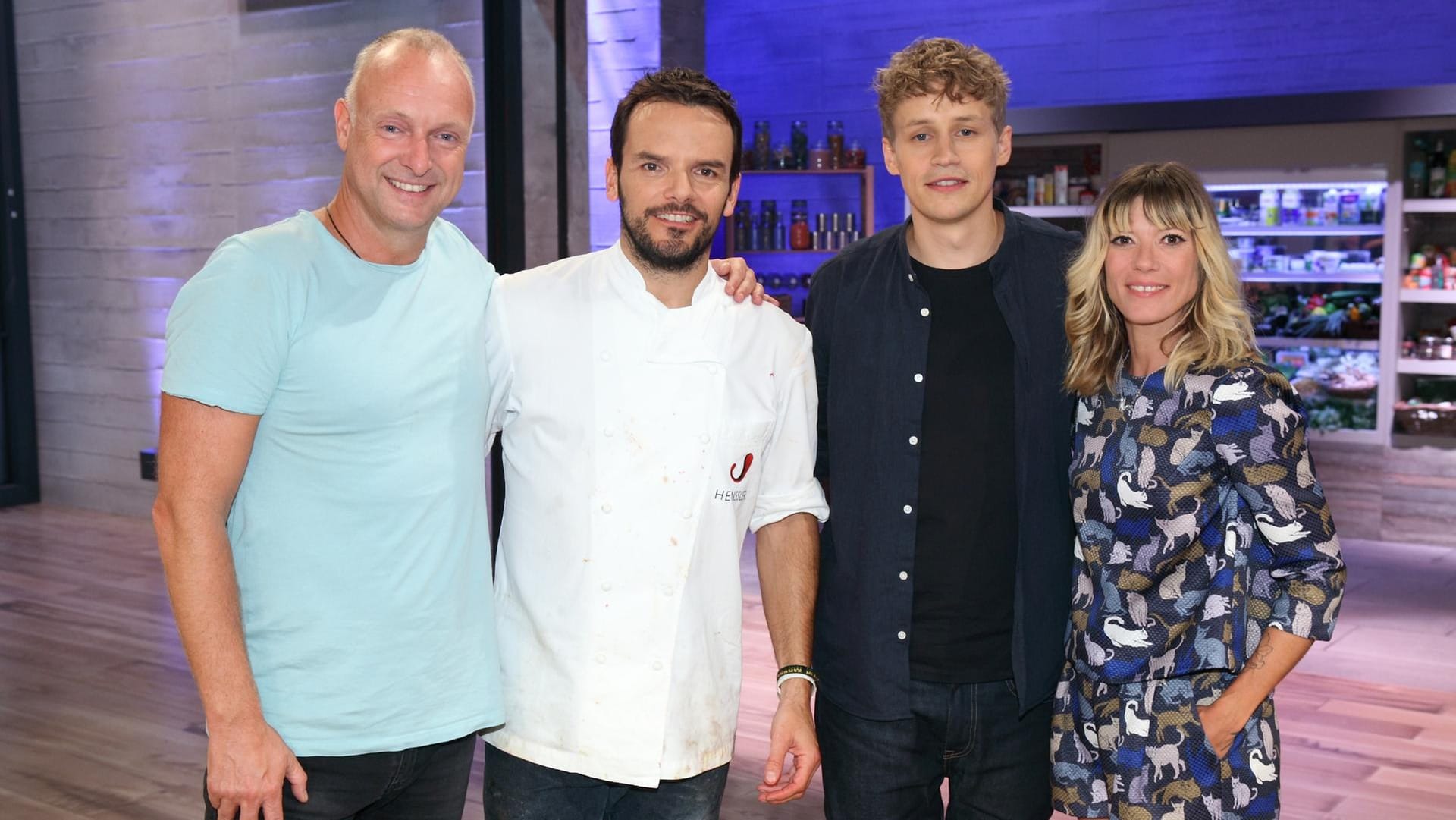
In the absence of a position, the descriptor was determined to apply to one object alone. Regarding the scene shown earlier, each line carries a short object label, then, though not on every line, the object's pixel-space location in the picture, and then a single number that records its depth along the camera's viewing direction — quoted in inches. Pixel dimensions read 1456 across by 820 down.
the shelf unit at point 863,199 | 327.3
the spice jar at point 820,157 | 330.0
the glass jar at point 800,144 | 330.3
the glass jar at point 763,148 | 332.2
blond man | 80.4
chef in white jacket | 71.2
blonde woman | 73.2
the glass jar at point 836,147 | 328.8
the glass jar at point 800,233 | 324.8
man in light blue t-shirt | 61.3
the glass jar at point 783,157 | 330.3
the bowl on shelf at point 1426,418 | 271.3
